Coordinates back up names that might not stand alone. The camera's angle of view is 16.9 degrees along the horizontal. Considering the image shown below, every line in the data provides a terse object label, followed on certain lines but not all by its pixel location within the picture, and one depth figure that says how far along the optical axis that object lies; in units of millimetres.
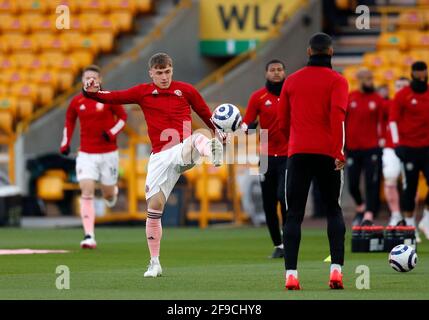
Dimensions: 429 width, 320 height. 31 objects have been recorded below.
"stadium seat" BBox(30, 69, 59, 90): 31453
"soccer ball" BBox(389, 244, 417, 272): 14375
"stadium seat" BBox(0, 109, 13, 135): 30219
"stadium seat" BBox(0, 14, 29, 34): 33562
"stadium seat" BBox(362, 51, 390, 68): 29359
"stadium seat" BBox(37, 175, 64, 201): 28969
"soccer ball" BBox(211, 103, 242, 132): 14039
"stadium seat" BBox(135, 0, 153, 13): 33250
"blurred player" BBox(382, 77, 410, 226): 22125
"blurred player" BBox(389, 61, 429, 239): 20219
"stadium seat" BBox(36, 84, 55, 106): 31342
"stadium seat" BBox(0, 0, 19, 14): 34031
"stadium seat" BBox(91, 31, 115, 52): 32562
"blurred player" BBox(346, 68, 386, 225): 22594
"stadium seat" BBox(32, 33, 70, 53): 32469
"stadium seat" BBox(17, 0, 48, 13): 33938
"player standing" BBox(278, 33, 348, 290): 12602
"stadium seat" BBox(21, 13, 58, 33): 33375
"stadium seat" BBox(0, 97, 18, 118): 30488
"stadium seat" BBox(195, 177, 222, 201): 27062
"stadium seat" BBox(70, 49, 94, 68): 31953
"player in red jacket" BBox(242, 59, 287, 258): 17203
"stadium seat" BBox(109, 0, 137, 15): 33156
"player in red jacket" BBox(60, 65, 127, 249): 20000
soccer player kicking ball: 14500
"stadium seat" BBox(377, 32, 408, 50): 30062
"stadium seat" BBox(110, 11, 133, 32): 32906
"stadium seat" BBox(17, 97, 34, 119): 30938
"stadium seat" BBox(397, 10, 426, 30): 30812
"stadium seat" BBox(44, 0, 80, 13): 33375
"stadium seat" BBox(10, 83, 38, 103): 31156
